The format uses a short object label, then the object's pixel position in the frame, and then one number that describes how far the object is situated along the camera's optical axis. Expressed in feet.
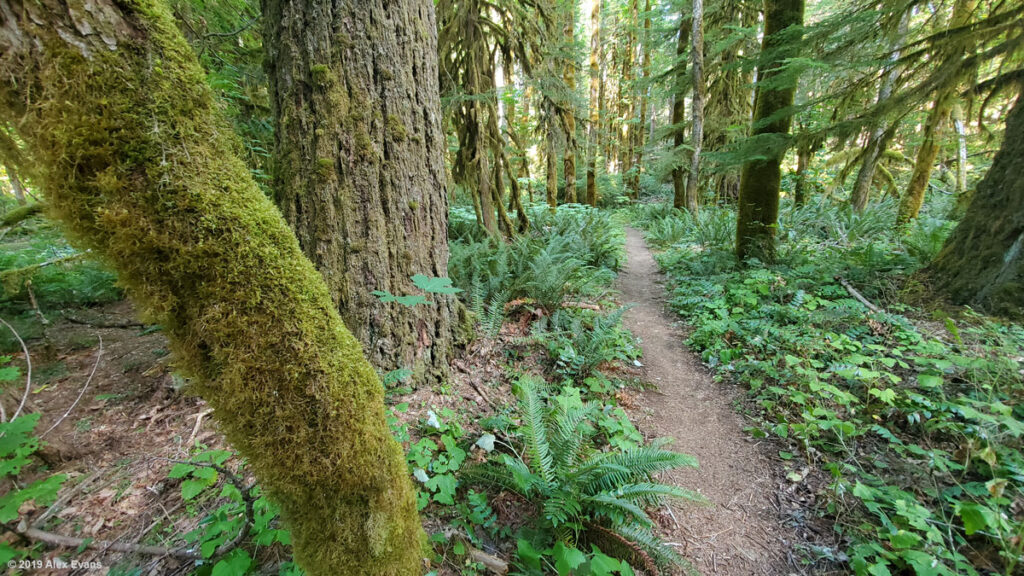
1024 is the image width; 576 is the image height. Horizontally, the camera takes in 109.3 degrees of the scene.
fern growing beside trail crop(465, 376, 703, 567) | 6.84
